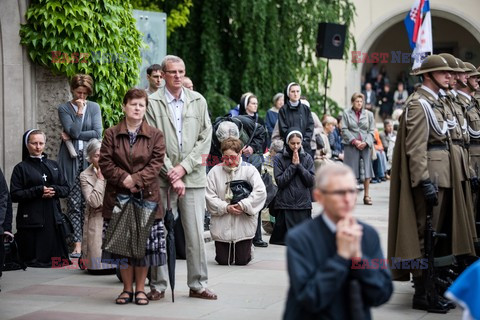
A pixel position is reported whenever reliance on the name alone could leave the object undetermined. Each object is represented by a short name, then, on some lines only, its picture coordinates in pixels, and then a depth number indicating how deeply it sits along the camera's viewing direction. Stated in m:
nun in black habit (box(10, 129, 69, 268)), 11.13
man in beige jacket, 9.00
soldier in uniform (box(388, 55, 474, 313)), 8.69
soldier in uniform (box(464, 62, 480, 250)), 10.36
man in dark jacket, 4.73
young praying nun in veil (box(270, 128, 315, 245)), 12.90
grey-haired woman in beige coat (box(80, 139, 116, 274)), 10.48
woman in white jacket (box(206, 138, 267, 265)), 11.34
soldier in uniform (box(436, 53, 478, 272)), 9.01
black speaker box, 21.53
